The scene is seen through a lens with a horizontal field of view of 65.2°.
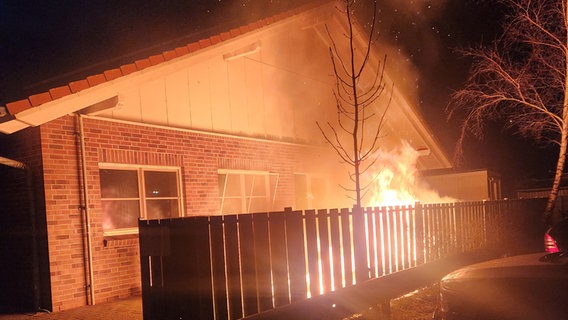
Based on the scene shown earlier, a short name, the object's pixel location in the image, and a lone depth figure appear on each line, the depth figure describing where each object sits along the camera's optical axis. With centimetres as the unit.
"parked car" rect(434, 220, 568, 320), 348
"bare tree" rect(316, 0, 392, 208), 1302
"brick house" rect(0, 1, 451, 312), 659
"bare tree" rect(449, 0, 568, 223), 1282
